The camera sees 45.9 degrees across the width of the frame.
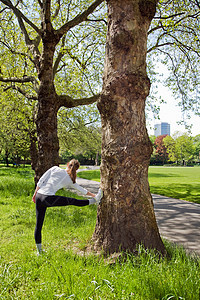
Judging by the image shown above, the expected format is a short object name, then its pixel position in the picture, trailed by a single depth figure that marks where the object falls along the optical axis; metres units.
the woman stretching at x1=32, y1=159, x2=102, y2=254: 3.88
